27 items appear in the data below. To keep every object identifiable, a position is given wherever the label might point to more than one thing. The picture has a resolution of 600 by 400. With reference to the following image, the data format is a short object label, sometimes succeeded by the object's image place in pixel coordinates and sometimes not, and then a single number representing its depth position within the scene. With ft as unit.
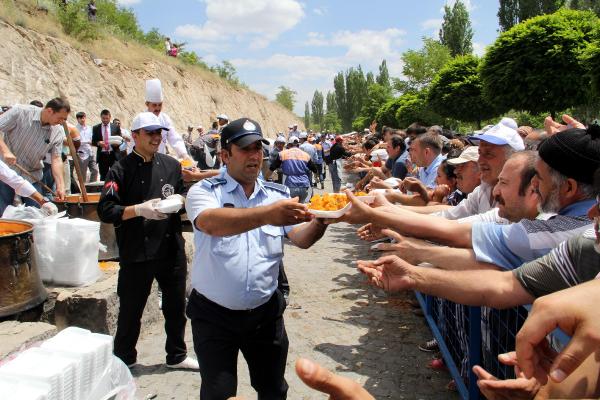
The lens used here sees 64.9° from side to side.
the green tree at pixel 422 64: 155.41
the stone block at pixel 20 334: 10.66
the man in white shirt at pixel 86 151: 41.24
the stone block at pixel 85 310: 14.90
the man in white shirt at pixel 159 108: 19.77
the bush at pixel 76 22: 82.79
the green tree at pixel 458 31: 168.66
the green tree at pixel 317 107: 481.87
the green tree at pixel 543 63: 46.19
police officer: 8.80
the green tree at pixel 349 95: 300.20
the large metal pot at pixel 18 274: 12.92
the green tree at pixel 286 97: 368.89
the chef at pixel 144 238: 13.15
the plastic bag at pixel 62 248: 15.49
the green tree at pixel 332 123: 346.60
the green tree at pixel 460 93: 80.43
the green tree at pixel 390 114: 151.02
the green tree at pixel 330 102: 430.77
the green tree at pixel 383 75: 273.54
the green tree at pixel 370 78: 297.12
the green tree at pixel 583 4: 138.58
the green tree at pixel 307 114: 498.52
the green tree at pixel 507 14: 139.54
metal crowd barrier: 9.00
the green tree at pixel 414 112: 113.12
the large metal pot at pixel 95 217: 19.42
